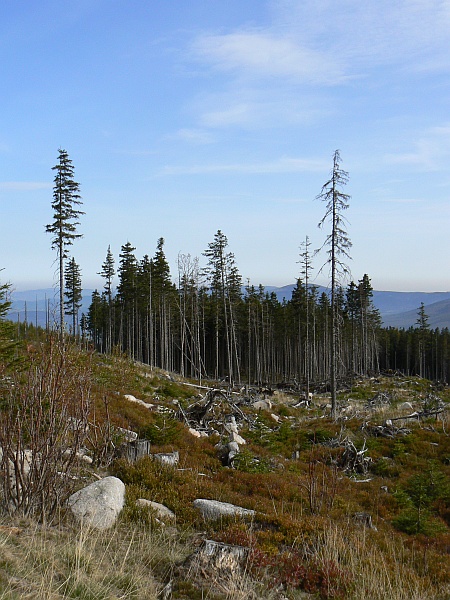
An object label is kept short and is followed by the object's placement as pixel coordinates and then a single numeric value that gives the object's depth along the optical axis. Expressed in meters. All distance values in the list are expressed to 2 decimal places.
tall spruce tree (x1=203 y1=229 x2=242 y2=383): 34.53
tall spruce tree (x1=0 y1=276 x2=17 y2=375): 14.37
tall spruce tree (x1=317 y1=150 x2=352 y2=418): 22.98
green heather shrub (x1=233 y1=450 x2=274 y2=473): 11.08
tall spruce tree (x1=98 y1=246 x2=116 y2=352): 55.41
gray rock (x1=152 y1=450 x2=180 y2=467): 9.58
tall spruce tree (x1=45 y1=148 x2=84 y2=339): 30.95
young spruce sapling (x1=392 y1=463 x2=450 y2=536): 8.41
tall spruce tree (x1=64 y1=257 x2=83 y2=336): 56.35
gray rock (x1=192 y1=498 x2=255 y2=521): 7.14
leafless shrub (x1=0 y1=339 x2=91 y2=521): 5.79
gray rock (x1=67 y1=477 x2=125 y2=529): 6.25
